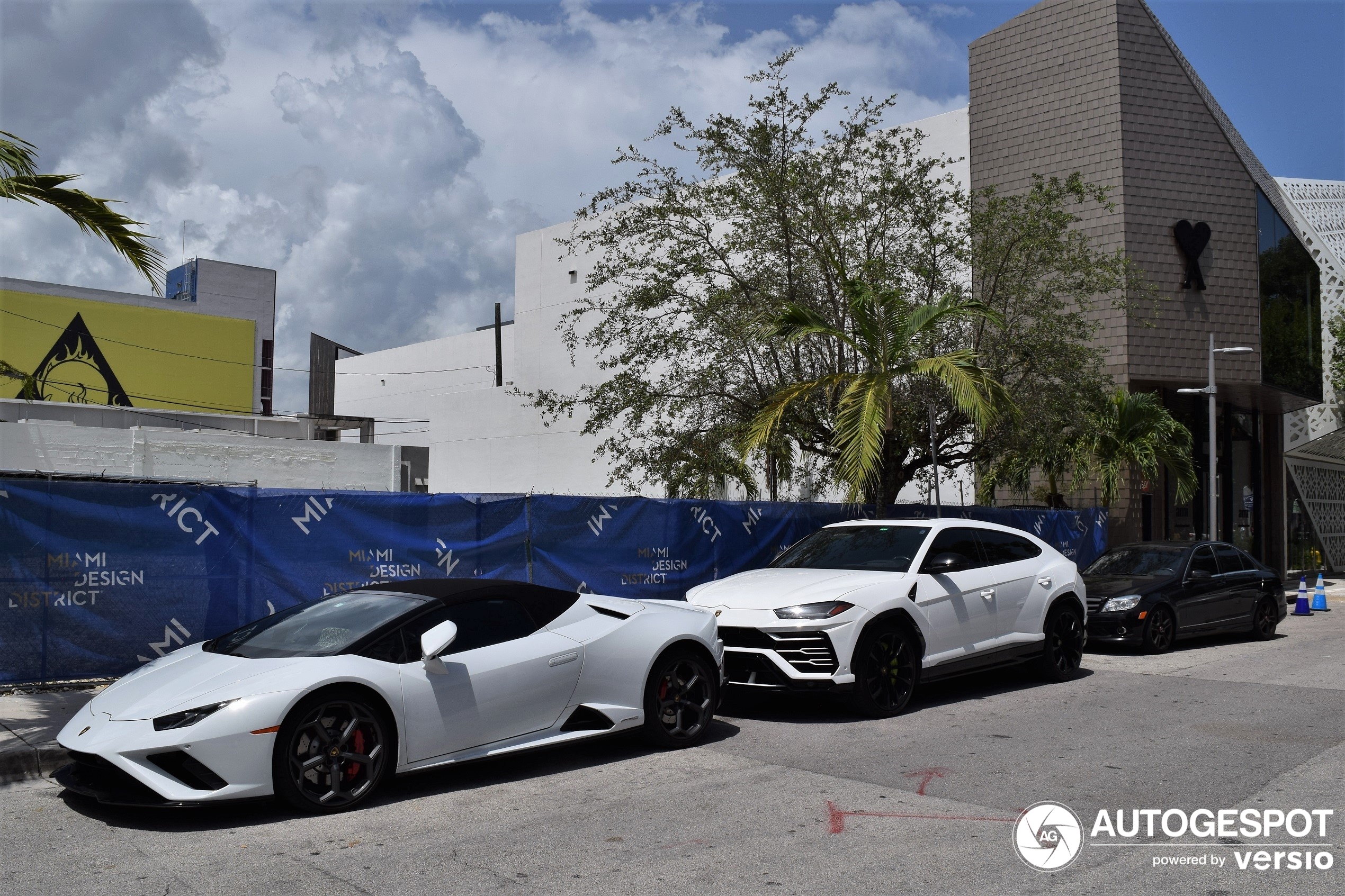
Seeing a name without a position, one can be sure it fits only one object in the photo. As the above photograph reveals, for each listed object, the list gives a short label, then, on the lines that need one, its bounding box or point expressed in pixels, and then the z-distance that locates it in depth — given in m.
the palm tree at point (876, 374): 12.93
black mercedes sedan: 13.84
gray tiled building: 25.25
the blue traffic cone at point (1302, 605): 20.56
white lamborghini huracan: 5.85
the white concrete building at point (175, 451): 28.61
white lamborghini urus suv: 8.91
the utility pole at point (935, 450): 14.18
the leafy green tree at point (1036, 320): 17.06
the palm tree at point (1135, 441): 22.72
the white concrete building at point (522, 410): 39.34
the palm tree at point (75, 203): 9.09
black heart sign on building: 25.78
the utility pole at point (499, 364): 46.91
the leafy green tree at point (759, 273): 15.97
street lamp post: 22.05
